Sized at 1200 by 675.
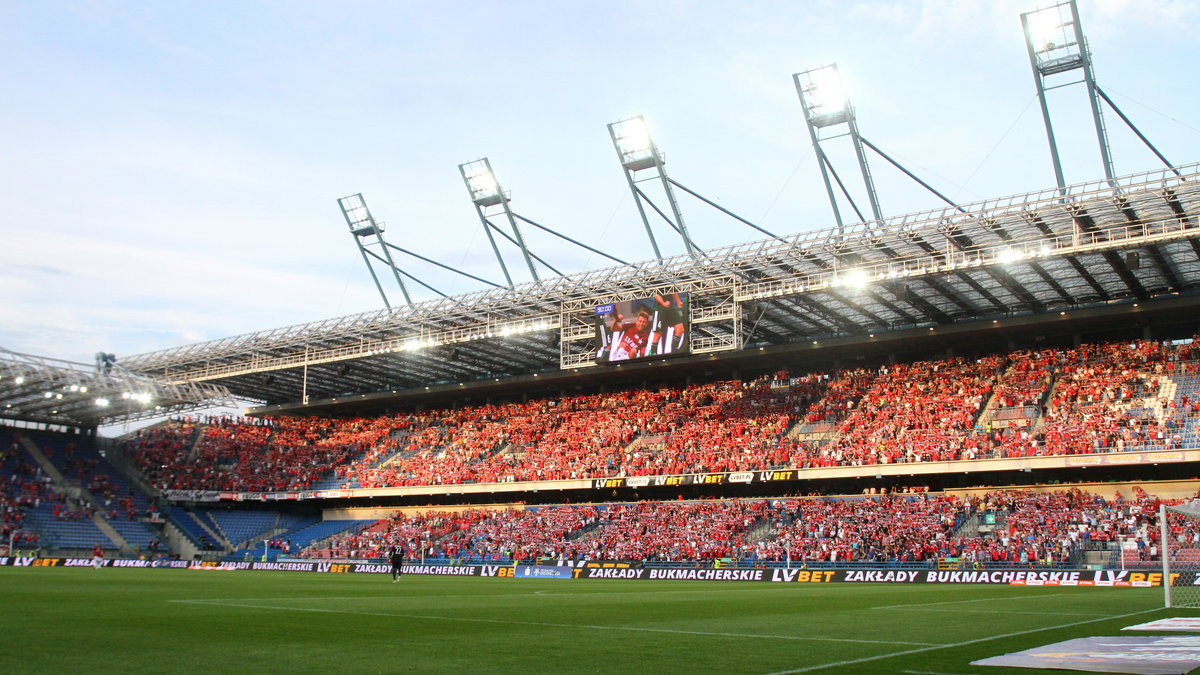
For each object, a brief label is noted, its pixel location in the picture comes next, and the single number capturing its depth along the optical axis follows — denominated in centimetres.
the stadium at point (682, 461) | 1535
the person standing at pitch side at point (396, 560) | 3325
